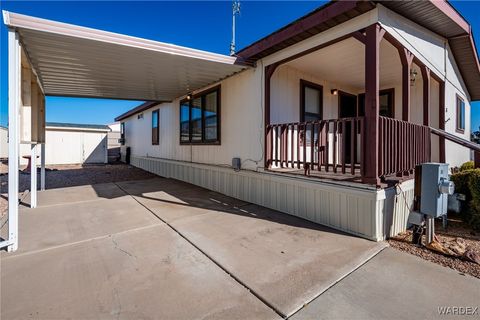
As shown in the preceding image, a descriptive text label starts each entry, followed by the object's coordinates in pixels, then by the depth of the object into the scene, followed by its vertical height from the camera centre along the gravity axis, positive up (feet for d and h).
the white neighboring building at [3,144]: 54.34 +3.44
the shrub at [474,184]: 12.62 -1.31
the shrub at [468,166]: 21.66 -0.65
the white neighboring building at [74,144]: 50.26 +3.19
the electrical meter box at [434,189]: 9.97 -1.22
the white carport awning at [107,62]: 11.61 +6.18
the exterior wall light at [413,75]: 19.06 +6.47
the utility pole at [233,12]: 26.61 +16.02
